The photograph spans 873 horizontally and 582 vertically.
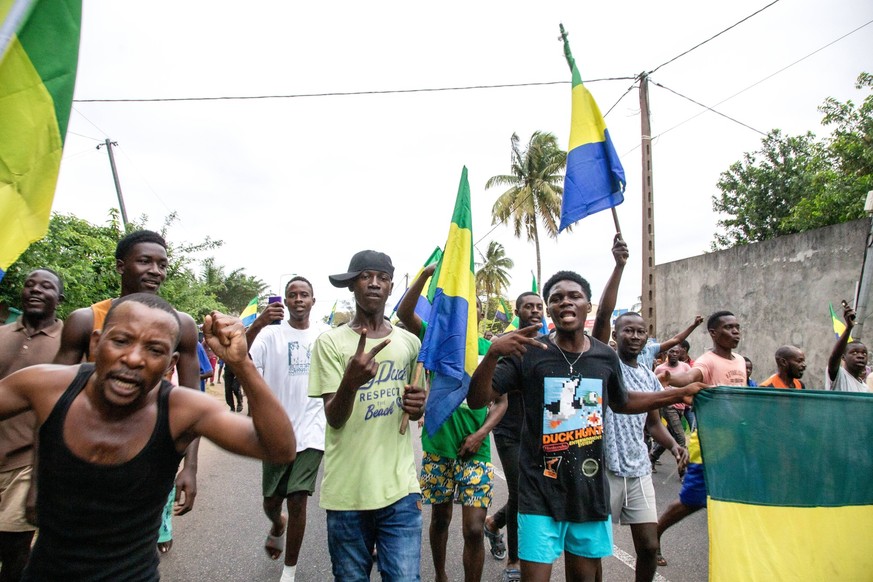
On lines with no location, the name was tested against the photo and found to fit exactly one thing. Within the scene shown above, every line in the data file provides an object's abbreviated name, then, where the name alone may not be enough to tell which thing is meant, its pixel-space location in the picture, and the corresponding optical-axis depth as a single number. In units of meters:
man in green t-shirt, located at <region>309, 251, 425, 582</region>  2.78
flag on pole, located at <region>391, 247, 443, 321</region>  5.11
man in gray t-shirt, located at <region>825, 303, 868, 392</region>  5.23
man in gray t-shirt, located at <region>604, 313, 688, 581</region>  3.61
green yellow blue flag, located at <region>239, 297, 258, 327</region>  9.05
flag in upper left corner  1.94
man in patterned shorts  3.77
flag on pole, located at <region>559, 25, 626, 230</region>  4.23
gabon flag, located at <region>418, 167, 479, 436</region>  3.33
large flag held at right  2.76
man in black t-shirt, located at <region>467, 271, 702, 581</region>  2.90
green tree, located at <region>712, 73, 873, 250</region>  16.17
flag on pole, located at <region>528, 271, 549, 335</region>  6.06
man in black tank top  1.79
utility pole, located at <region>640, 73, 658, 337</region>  10.69
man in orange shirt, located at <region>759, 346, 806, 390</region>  4.98
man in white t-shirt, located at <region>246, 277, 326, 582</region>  3.99
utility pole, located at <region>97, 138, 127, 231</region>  19.31
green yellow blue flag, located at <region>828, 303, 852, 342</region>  6.52
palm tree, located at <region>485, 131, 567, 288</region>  25.81
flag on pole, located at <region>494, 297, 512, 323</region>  7.95
